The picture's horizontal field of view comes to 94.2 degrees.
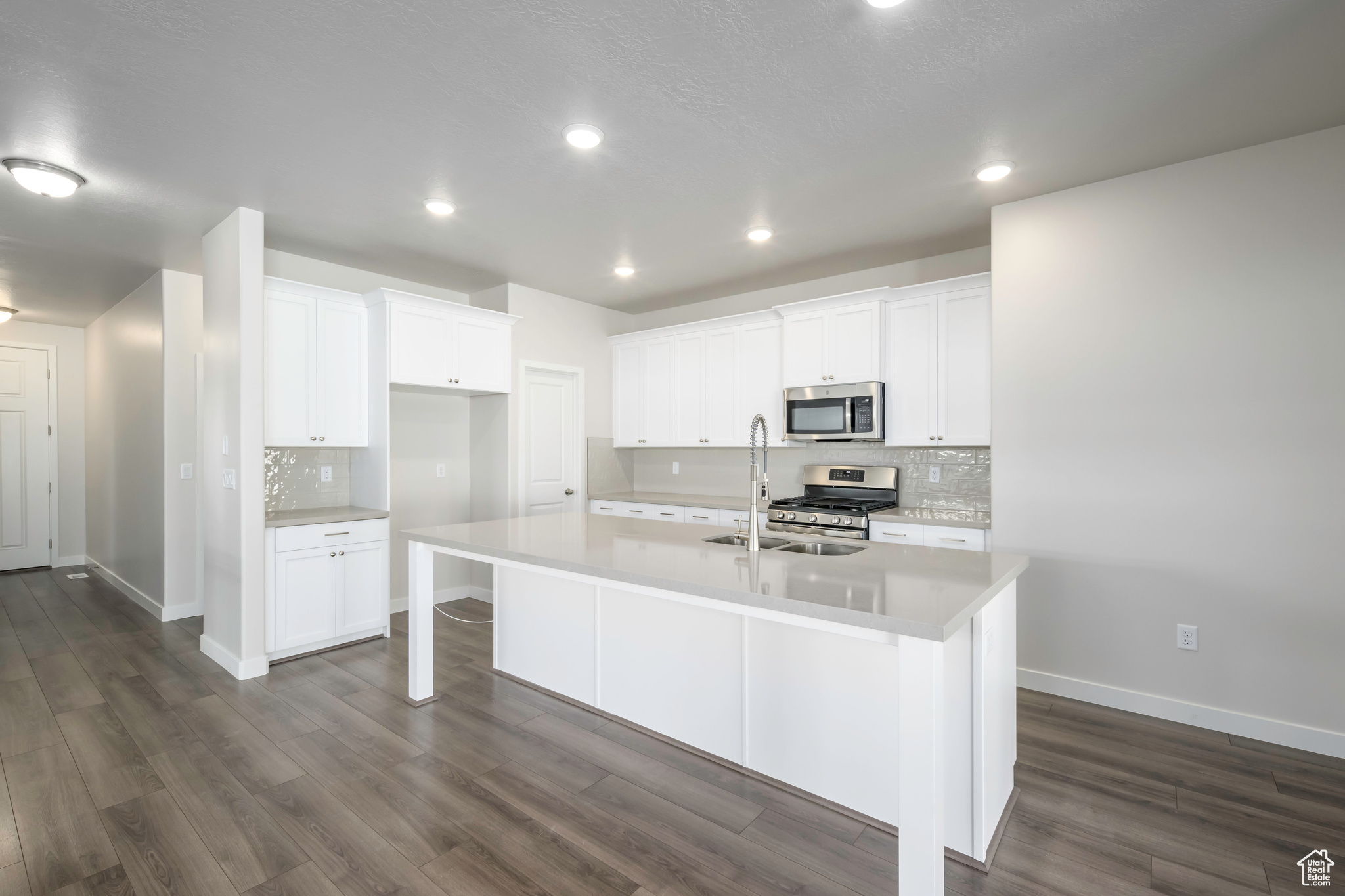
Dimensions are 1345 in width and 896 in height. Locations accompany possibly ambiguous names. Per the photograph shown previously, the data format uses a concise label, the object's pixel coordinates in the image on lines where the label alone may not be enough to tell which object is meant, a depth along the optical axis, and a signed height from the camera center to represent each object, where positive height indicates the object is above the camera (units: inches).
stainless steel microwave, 163.3 +9.2
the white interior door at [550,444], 201.8 +1.7
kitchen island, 59.7 -29.4
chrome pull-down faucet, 94.4 -9.9
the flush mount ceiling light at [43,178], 106.7 +48.6
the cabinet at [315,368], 150.7 +21.4
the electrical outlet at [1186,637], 112.7 -35.2
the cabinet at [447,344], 166.1 +30.2
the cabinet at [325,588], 146.2 -33.7
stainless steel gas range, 158.4 -15.5
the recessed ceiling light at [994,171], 112.2 +50.2
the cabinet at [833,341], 165.2 +29.2
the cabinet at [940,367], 149.0 +19.6
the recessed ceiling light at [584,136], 99.8 +51.0
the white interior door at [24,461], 240.7 -2.4
